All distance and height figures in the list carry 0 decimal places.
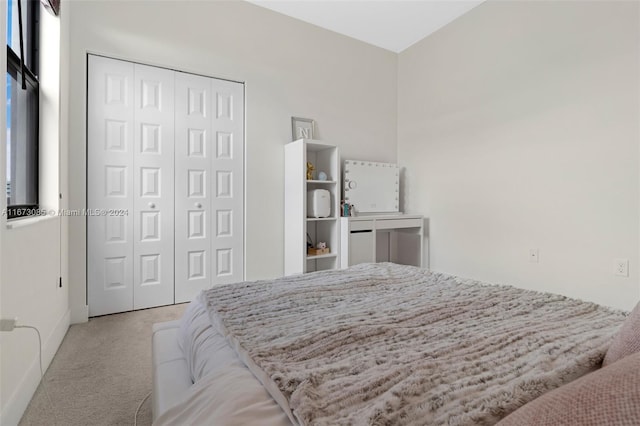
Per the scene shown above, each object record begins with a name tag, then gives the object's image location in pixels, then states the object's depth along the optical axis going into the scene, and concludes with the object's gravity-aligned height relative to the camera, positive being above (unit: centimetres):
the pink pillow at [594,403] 37 -23
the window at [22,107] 171 +58
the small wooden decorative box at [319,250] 327 -38
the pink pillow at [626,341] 66 -26
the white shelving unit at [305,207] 311 +4
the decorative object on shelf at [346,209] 343 +2
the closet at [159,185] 263 +22
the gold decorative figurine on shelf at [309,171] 331 +40
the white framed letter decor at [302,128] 342 +86
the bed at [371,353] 63 -35
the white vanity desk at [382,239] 322 -30
